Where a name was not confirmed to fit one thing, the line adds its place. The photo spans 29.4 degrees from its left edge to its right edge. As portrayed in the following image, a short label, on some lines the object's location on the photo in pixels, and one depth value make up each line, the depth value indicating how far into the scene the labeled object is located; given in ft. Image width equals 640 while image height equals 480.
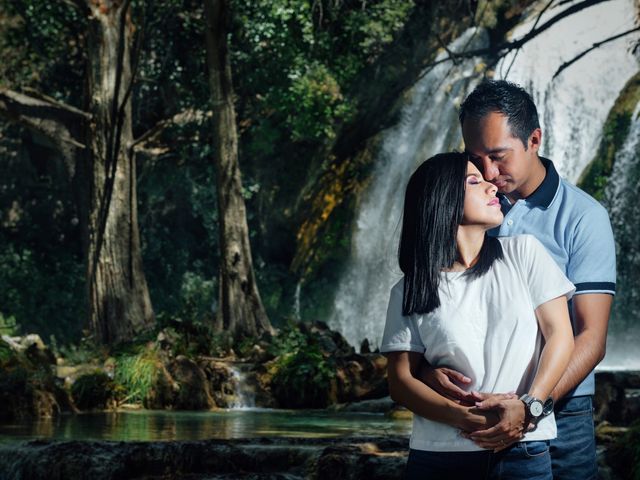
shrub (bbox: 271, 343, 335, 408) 49.37
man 11.42
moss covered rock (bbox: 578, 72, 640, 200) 73.26
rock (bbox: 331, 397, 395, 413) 46.24
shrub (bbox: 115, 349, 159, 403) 48.16
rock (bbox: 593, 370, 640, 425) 36.96
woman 10.14
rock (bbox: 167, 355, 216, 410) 48.16
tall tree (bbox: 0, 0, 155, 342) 63.62
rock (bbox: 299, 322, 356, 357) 55.67
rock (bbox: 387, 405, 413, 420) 41.75
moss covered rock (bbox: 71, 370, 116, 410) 46.16
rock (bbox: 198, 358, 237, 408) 49.67
